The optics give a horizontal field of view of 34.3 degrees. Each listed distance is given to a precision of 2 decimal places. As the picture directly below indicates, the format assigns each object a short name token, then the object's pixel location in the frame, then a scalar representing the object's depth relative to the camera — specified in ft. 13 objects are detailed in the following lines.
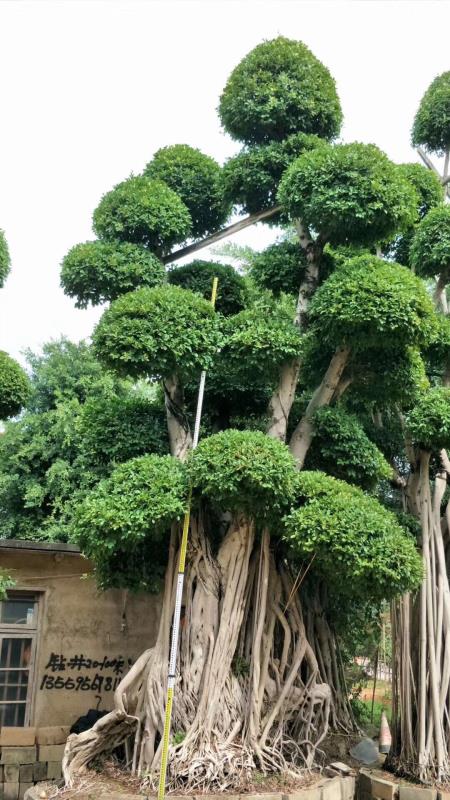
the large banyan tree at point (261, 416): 18.49
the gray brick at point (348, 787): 19.39
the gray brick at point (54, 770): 22.59
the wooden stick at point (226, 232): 25.38
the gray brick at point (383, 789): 20.01
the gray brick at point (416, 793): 19.83
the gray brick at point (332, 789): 18.51
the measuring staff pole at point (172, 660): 16.94
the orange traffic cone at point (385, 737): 25.08
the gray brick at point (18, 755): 22.24
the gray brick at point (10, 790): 22.03
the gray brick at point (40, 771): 22.48
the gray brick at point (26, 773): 22.33
